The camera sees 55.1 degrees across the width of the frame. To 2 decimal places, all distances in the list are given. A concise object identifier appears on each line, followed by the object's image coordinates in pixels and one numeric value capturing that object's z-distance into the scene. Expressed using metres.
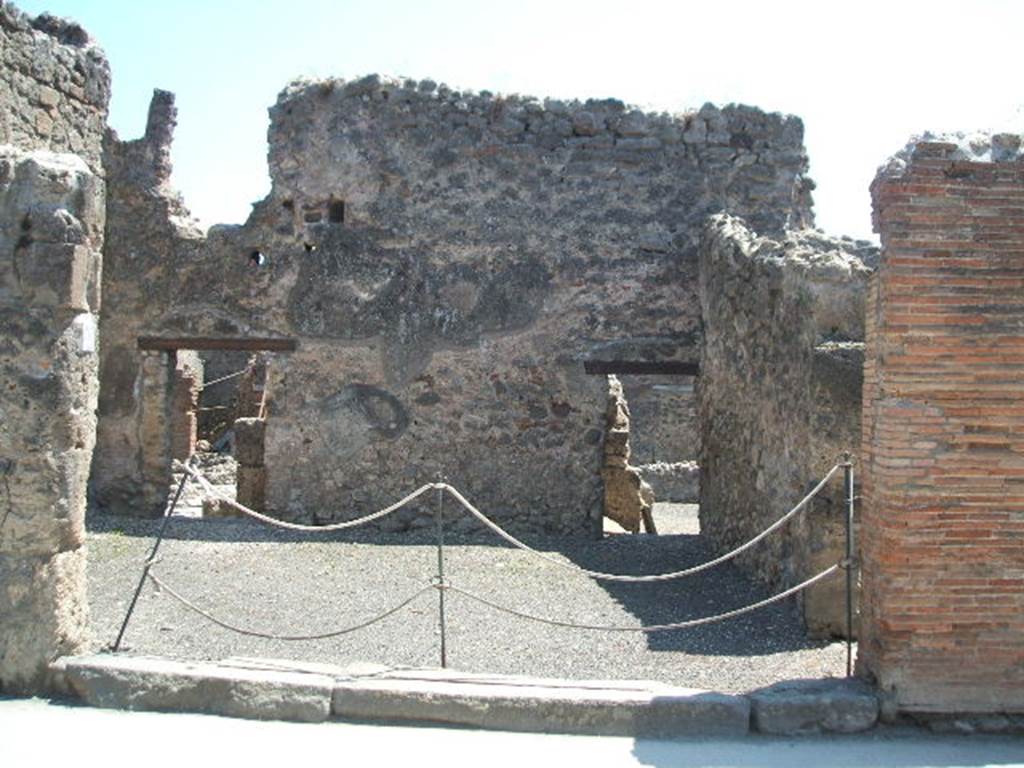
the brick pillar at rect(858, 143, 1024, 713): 4.49
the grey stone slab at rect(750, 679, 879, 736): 4.47
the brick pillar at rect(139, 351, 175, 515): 10.65
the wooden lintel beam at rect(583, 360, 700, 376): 9.94
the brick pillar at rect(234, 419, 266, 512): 11.01
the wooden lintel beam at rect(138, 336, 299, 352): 10.05
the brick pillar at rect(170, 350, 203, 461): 15.30
